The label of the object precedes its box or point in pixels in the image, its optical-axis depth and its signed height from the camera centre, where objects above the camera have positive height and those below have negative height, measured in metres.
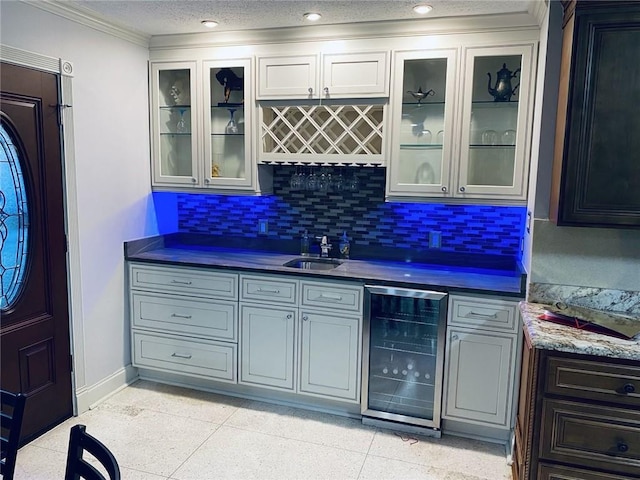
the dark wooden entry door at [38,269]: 2.52 -0.51
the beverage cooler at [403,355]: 2.78 -1.00
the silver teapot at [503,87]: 2.79 +0.62
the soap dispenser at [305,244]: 3.50 -0.42
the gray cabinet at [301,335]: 2.93 -0.95
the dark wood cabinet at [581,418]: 1.92 -0.93
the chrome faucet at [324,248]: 3.44 -0.44
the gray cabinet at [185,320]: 3.17 -0.94
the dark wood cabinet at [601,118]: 2.02 +0.33
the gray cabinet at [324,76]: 2.94 +0.71
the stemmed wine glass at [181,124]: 3.43 +0.43
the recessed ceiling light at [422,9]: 2.62 +1.01
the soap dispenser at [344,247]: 3.44 -0.43
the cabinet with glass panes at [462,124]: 2.78 +0.41
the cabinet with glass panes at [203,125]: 3.28 +0.42
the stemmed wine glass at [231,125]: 3.32 +0.42
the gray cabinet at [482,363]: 2.63 -0.98
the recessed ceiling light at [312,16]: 2.78 +1.02
